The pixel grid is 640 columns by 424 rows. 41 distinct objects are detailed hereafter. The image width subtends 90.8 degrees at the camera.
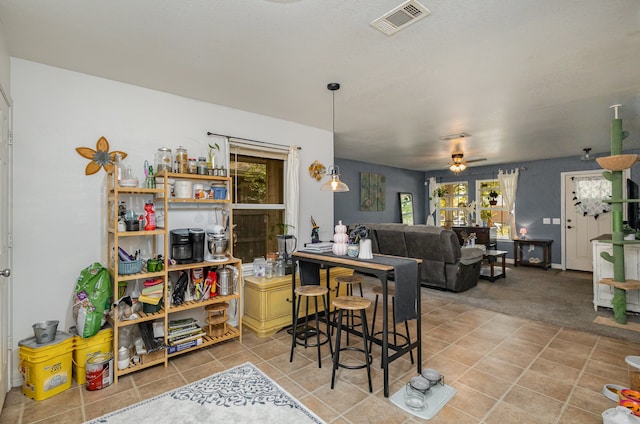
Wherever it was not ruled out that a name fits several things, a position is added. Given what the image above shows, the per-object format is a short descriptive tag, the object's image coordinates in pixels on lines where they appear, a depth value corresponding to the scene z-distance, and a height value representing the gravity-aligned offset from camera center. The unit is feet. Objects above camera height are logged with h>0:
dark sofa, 15.96 -2.17
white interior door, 6.88 -0.61
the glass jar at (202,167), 10.05 +1.49
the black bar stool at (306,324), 8.51 -3.01
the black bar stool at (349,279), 9.95 -2.13
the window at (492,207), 25.63 +0.41
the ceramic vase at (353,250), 8.83 -1.05
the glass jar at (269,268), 11.78 -2.04
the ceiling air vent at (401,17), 5.93 +3.88
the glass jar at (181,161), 9.77 +1.65
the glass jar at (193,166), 9.91 +1.50
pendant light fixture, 11.11 +1.04
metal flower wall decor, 8.89 +1.68
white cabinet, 12.68 -2.53
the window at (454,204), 27.90 +0.77
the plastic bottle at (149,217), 8.80 -0.08
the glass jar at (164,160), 9.64 +1.66
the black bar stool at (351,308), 7.29 -2.45
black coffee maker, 9.36 -0.95
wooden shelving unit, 8.12 -1.50
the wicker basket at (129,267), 8.27 -1.40
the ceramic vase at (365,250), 8.52 -1.01
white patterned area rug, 6.51 -4.23
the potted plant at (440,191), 29.14 +1.95
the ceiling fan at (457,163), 18.70 +2.93
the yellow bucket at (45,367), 7.19 -3.55
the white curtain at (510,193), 24.62 +1.49
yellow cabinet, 10.78 -3.19
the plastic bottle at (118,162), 9.08 +1.54
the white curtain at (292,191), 13.15 +0.93
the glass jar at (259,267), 11.66 -2.00
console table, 22.26 -2.95
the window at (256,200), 12.53 +0.55
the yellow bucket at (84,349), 7.83 -3.39
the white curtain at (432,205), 29.43 +0.68
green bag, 7.70 -2.14
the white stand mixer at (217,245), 9.97 -1.01
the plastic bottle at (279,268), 11.86 -2.06
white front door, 21.17 -1.24
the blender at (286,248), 11.94 -1.38
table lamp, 23.95 -1.63
